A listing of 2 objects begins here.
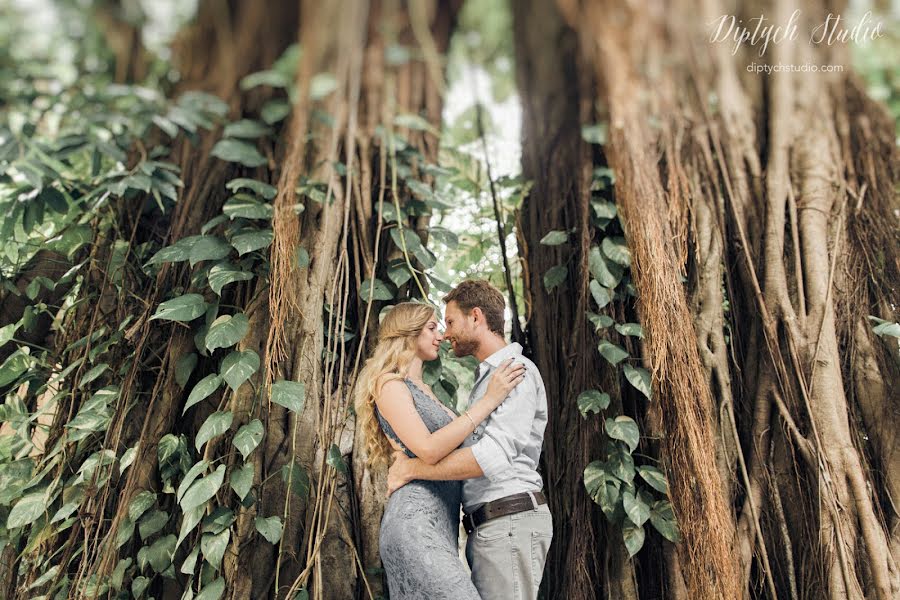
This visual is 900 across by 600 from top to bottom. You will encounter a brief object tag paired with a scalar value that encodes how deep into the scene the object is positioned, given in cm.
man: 150
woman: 143
